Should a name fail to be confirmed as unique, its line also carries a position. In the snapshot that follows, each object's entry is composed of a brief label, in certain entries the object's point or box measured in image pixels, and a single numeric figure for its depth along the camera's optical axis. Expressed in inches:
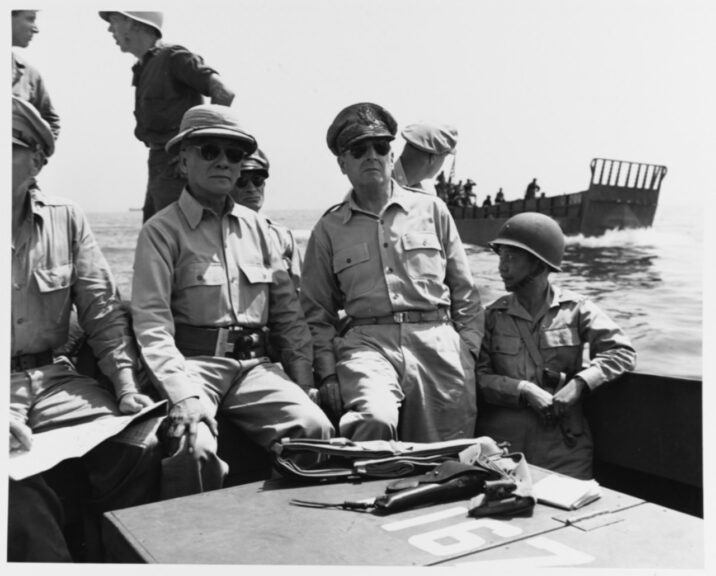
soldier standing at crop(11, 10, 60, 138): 159.2
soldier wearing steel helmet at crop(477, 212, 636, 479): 136.3
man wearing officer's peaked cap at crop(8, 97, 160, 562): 104.3
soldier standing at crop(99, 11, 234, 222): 164.7
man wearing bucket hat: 118.5
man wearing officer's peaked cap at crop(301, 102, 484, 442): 135.4
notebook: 92.3
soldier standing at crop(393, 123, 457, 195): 168.6
